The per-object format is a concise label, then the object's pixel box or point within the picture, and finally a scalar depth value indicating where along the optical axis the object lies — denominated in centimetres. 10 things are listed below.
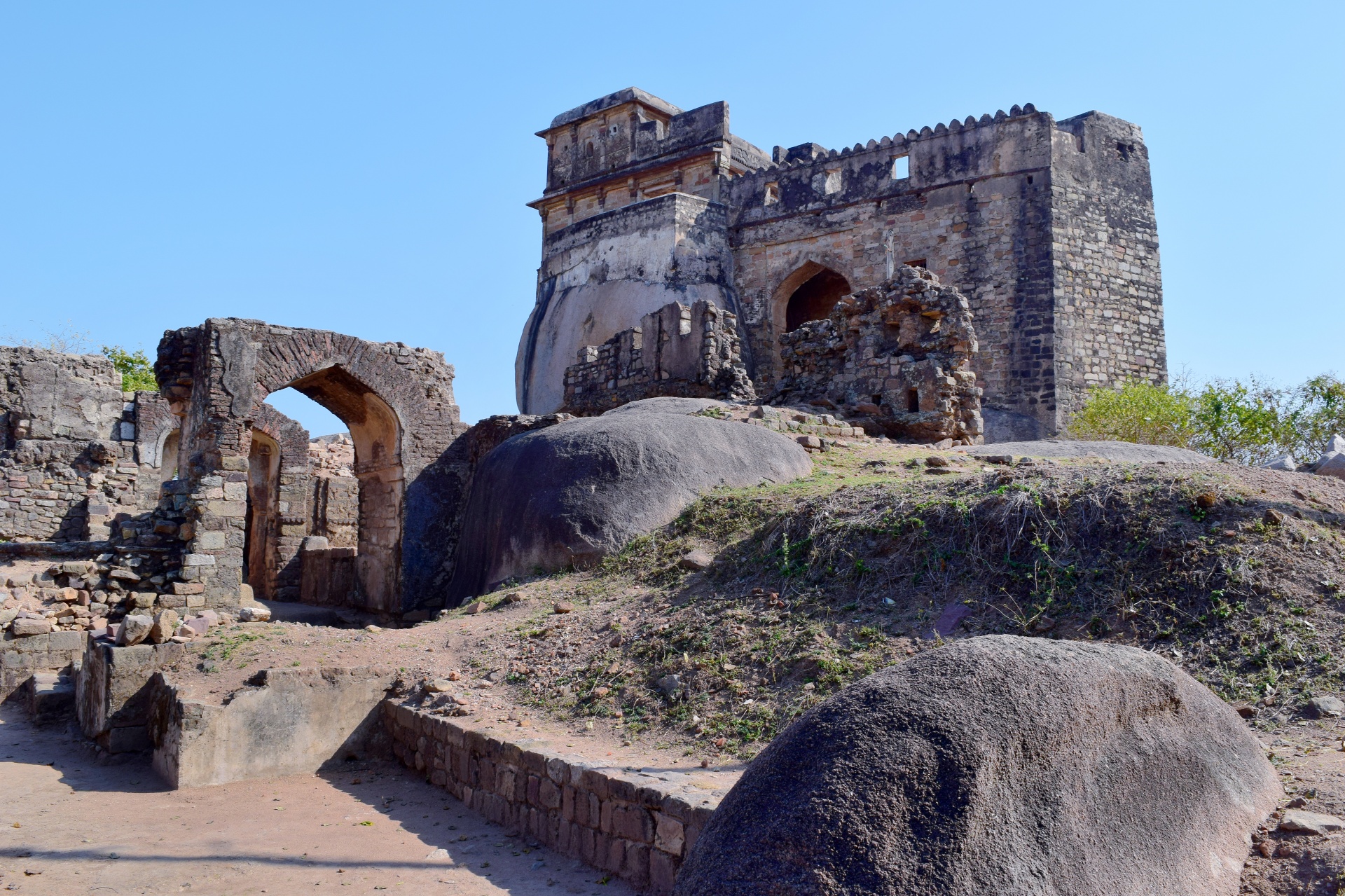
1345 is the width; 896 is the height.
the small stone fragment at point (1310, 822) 304
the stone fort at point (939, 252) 1912
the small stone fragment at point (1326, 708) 404
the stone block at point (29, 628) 859
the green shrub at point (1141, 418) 1472
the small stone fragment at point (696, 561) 717
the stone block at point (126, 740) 657
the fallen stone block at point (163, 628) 696
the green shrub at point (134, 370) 2666
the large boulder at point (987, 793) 234
